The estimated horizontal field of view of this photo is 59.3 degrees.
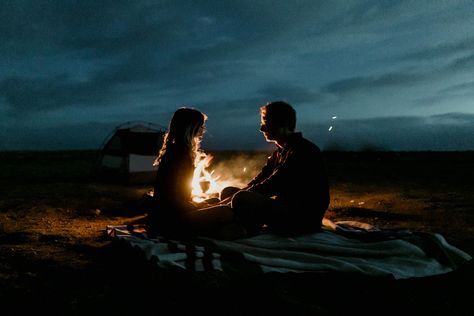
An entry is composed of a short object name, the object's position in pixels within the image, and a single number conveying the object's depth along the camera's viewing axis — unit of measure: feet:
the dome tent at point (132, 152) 46.37
